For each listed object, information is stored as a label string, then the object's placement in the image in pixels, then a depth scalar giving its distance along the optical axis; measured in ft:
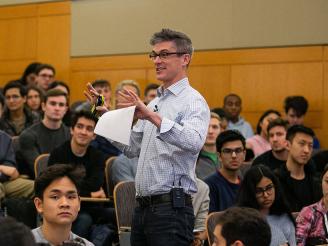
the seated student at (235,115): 29.81
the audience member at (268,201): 17.11
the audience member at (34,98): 28.03
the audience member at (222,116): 27.10
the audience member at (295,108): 29.48
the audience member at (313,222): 17.39
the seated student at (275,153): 22.83
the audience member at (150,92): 27.12
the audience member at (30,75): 31.54
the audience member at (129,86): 26.22
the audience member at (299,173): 20.60
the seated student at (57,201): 13.08
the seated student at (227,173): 19.25
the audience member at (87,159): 20.70
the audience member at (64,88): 27.25
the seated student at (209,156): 22.39
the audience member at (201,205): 18.62
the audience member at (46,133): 22.78
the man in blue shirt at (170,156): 12.95
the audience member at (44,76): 30.84
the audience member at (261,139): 27.00
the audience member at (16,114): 25.69
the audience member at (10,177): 20.53
